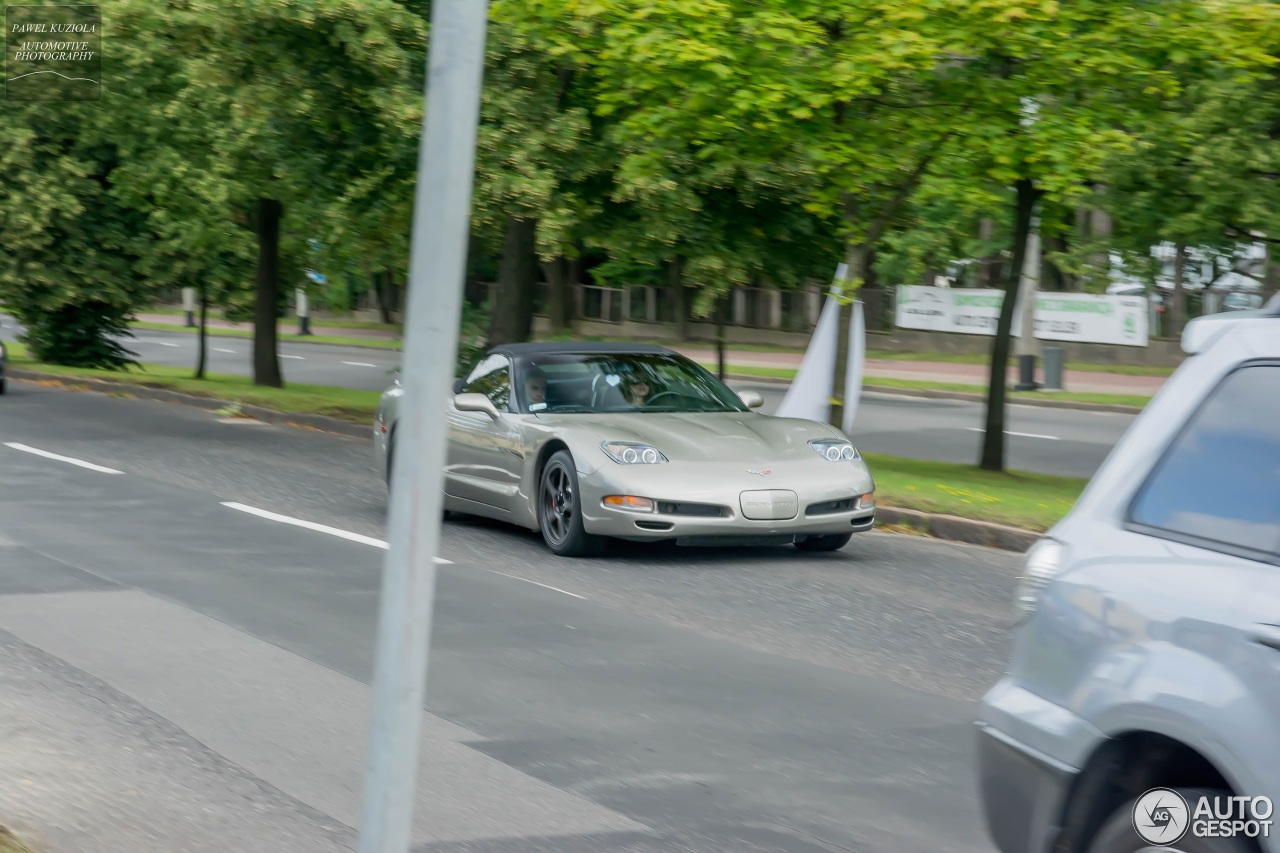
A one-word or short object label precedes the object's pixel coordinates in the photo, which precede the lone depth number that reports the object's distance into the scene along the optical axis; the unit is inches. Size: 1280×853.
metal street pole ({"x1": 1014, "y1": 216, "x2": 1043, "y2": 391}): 1251.2
